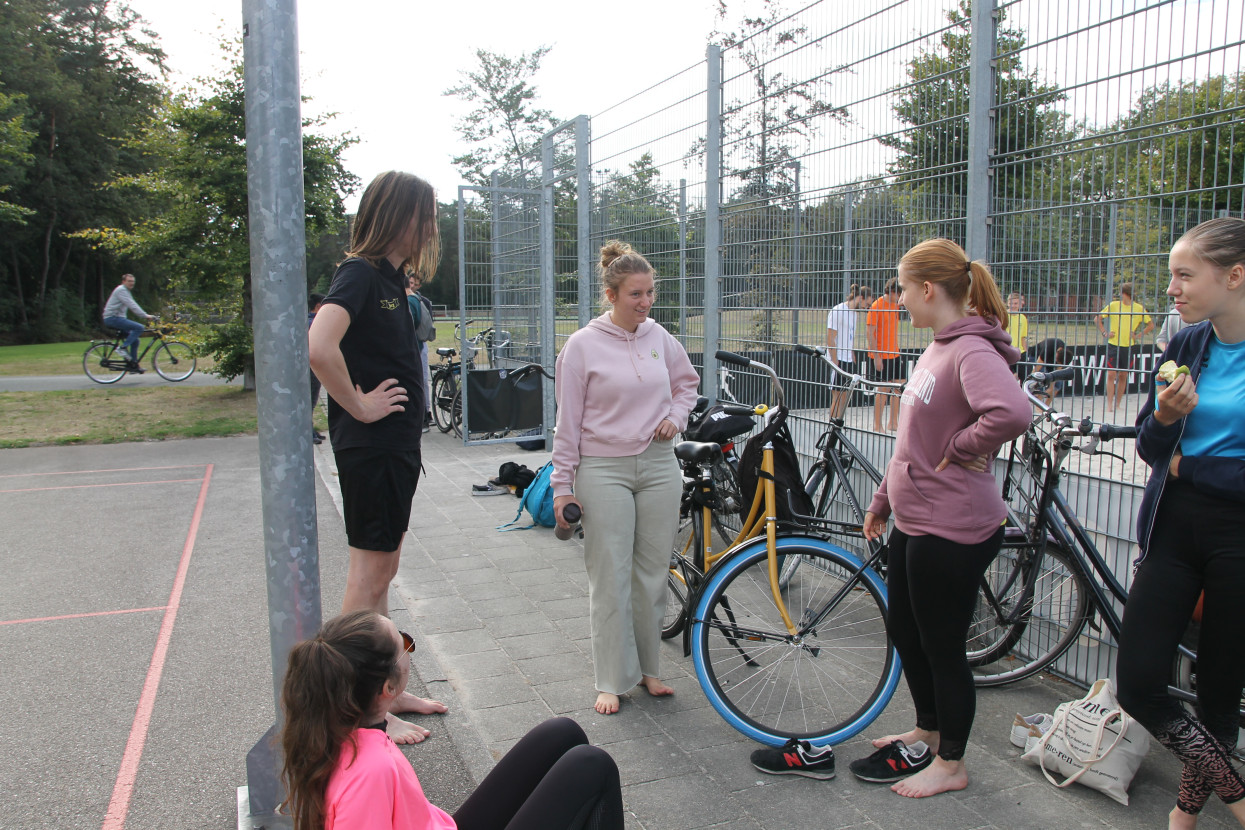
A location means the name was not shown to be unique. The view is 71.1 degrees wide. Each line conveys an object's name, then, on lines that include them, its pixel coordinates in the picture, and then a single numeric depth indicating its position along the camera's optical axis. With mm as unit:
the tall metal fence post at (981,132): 3822
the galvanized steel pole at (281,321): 2238
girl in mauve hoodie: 2592
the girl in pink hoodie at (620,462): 3420
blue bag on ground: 6301
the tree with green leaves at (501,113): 44031
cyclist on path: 17000
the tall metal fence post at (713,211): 5434
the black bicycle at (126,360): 17141
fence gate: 8414
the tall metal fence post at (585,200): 7848
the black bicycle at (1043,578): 3160
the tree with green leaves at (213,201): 13242
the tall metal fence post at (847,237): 4582
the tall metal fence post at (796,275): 5000
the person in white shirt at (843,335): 4516
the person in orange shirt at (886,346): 4402
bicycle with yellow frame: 3123
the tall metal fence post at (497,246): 9812
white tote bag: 2775
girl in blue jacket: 2297
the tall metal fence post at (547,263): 8586
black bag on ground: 7554
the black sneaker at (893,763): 2916
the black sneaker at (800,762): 2963
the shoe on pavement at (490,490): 7629
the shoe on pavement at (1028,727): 3041
